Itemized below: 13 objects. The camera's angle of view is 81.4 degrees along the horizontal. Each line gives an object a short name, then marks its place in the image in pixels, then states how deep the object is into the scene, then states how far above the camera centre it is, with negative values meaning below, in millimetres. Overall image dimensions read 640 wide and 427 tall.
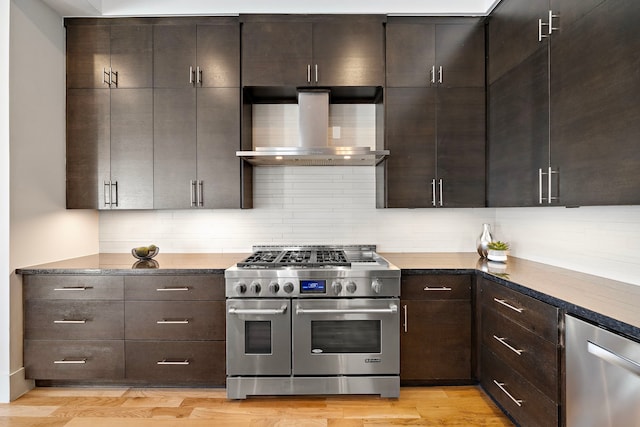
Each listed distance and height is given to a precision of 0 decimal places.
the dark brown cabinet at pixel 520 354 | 1754 -781
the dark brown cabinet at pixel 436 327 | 2627 -817
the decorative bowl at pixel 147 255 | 2901 -325
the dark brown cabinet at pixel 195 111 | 2945 +811
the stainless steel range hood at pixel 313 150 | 2768 +465
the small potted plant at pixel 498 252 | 2797 -307
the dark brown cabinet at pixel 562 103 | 1595 +579
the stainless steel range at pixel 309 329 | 2508 -793
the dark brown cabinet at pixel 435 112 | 2951 +795
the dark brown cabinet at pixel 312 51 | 2936 +1277
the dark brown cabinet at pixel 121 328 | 2590 -799
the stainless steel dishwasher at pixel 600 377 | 1316 -648
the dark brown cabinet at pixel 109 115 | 2955 +787
